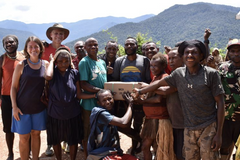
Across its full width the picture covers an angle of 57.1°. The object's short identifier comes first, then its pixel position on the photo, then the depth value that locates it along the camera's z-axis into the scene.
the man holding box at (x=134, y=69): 3.88
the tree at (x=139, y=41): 19.35
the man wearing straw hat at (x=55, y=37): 4.56
